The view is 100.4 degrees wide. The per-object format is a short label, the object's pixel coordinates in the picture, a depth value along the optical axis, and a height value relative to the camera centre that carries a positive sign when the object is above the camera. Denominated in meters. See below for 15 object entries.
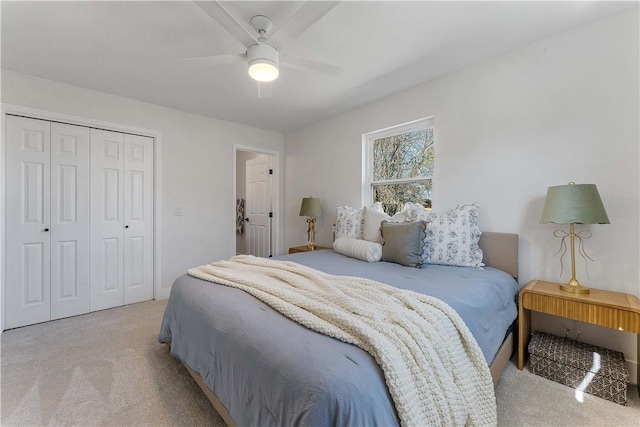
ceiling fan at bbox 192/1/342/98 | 1.48 +1.10
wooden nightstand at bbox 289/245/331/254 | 3.82 -0.51
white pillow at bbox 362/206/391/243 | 2.75 -0.11
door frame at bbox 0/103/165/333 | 2.53 +0.62
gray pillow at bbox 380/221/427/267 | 2.24 -0.25
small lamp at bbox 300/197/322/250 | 3.81 +0.04
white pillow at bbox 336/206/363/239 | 3.02 -0.10
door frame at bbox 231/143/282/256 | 4.67 +0.20
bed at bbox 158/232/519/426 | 0.82 -0.54
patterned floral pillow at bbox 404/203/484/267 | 2.25 -0.22
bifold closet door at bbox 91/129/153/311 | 3.05 -0.06
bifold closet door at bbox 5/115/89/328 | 2.60 -0.07
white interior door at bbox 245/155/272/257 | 4.78 +0.13
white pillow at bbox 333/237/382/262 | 2.46 -0.35
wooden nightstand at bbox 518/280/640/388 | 1.56 -0.59
